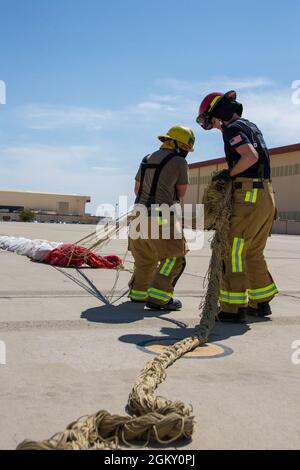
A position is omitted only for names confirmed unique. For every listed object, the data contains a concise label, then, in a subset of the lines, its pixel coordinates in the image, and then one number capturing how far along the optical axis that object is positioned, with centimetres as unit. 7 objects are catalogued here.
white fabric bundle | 925
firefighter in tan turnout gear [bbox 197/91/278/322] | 483
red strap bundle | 871
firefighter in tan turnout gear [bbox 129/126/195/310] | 526
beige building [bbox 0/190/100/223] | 9562
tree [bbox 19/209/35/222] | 6694
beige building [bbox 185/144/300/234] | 4169
